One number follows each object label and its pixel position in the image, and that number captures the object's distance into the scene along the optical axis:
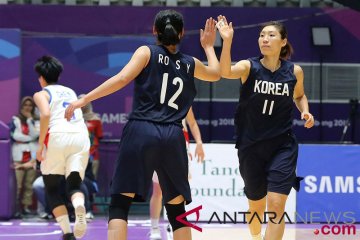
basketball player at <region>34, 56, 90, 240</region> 16.84
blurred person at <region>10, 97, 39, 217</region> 24.16
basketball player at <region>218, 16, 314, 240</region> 13.90
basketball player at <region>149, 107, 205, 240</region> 18.31
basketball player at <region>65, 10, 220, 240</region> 11.49
